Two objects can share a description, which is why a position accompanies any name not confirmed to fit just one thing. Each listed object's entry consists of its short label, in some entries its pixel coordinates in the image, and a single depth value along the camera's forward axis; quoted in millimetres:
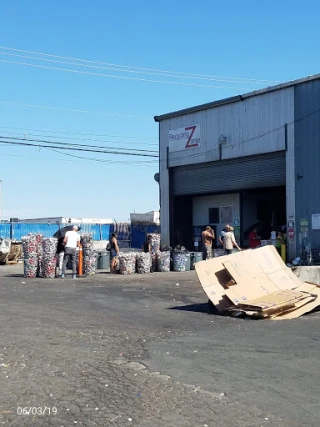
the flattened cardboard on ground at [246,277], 11836
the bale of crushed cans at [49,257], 19203
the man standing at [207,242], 23506
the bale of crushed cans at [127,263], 21188
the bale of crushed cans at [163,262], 22609
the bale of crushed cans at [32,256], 19516
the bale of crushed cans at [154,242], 23527
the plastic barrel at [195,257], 24344
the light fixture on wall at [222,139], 28742
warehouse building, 25266
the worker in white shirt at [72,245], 18750
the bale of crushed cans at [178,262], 23203
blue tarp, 39469
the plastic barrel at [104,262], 24000
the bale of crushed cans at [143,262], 21672
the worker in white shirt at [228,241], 22109
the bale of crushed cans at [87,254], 20312
